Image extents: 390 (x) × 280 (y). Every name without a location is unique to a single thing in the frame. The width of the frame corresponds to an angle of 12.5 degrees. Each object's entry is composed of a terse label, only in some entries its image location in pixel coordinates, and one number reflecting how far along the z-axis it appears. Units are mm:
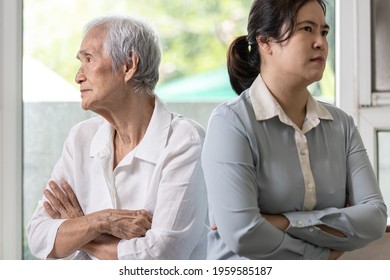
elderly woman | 4299
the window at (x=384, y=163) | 4573
